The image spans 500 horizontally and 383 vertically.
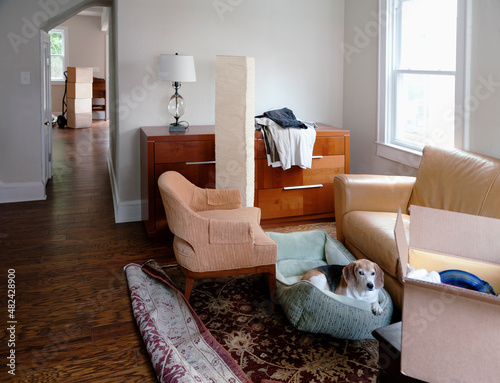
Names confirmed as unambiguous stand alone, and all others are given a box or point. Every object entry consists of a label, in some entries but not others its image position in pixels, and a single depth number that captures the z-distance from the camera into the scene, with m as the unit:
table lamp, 3.93
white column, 3.46
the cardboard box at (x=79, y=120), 10.83
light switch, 4.80
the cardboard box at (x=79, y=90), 10.71
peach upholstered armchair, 2.63
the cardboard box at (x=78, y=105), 10.73
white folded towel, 1.49
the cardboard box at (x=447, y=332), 0.68
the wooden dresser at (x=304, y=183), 4.21
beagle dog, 2.30
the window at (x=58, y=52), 12.24
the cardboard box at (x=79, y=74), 10.76
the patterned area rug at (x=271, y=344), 2.13
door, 5.07
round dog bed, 2.27
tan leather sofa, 2.67
